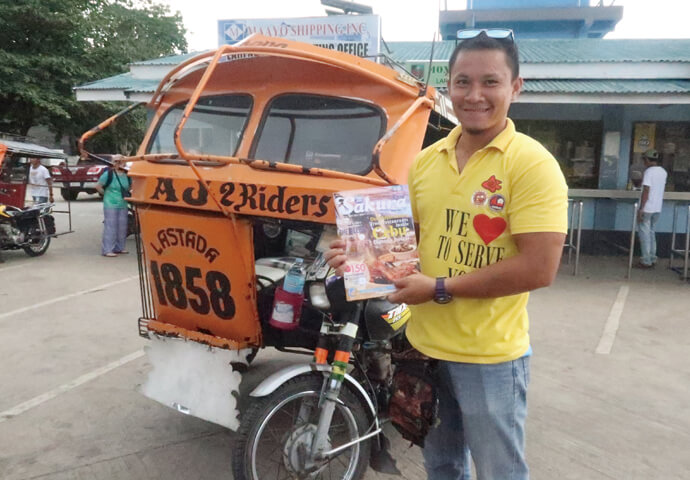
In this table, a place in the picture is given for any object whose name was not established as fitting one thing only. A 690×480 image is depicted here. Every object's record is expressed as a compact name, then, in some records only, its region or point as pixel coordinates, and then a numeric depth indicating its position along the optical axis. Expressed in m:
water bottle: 3.06
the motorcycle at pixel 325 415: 2.62
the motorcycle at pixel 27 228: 9.31
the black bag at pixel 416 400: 2.04
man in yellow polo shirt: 1.67
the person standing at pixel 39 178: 12.59
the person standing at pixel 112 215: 9.66
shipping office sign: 5.60
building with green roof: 9.83
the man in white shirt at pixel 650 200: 8.98
